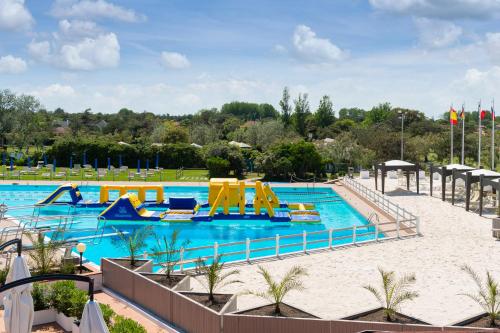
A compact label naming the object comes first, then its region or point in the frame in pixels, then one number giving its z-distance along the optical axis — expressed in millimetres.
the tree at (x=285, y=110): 75312
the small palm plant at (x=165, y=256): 12030
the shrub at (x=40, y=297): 10883
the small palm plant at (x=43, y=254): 13008
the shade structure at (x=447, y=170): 27578
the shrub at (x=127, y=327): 8852
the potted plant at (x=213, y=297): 10172
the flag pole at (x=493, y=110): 30336
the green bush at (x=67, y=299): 10484
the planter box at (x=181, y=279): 11461
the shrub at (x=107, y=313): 9734
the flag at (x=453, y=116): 33794
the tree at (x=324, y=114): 84750
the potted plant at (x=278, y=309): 9711
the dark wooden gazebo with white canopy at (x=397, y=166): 30862
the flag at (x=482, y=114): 31672
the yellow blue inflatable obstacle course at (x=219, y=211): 25359
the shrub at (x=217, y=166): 42072
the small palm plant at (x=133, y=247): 13052
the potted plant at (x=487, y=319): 8984
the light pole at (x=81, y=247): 12648
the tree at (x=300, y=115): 72938
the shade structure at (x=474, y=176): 23719
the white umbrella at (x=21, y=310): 7582
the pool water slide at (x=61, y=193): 28416
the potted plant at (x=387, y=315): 9255
